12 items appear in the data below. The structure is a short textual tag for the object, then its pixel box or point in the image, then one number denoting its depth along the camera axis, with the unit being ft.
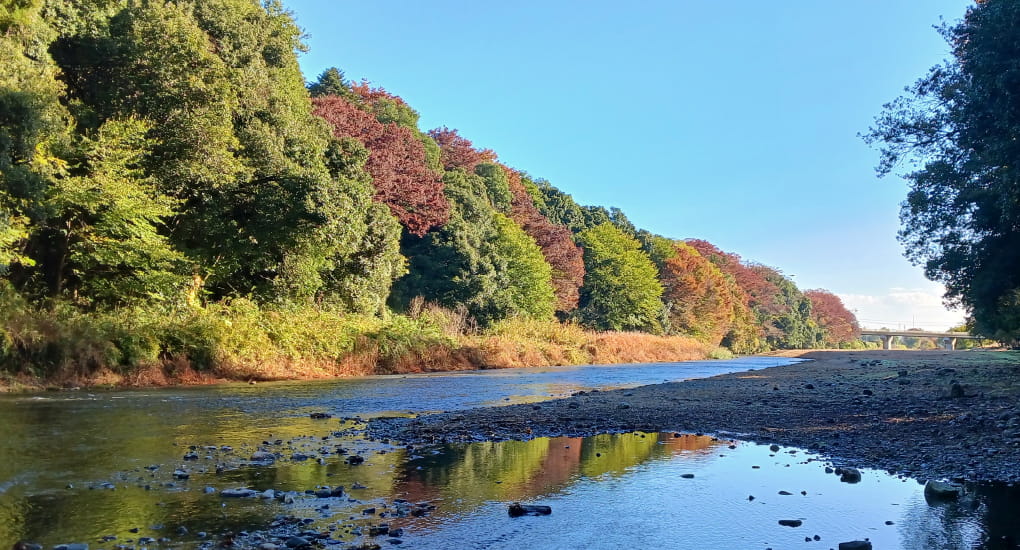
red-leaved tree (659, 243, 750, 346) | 265.75
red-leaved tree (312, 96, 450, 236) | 132.05
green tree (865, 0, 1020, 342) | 43.78
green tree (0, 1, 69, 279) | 54.75
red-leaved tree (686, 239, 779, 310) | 349.00
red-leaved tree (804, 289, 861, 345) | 438.81
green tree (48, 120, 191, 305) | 65.10
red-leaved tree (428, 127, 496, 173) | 202.59
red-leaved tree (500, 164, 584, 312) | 209.15
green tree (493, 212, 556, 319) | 176.55
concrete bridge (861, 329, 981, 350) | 338.87
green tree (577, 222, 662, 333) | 222.28
